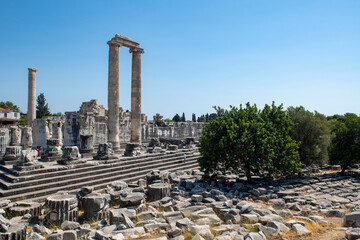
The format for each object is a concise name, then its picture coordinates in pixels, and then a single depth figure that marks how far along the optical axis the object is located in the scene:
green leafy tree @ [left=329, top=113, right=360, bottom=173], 17.50
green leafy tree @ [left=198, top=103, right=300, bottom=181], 12.62
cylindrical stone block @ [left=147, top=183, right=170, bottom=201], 10.27
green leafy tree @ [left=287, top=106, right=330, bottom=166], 15.98
